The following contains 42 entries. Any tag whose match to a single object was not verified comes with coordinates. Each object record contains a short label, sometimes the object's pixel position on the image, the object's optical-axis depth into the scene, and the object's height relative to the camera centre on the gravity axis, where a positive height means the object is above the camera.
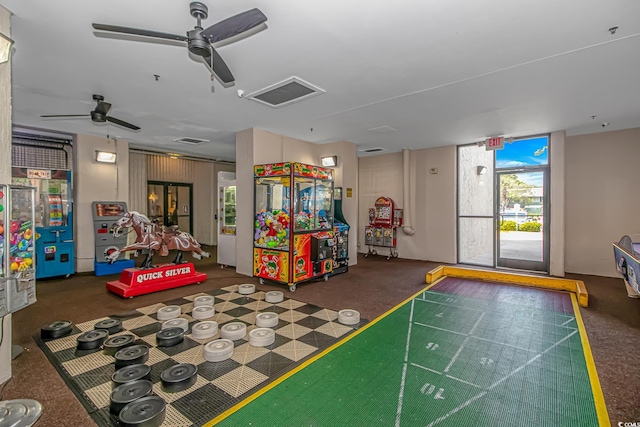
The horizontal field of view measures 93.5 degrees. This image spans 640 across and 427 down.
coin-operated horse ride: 4.77 -0.96
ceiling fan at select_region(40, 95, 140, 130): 4.26 +1.42
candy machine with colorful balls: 2.27 -0.38
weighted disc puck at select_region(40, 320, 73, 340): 3.23 -1.30
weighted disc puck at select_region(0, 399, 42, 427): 1.96 -1.37
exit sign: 6.54 +1.47
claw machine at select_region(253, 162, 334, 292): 5.26 -0.24
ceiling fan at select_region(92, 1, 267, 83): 2.14 +1.36
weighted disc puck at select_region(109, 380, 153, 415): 2.10 -1.34
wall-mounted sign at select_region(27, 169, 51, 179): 5.80 +0.74
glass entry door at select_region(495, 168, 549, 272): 6.56 -0.19
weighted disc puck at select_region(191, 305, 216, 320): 3.79 -1.29
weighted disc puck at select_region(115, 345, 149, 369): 2.68 -1.31
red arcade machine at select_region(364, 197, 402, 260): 8.41 -0.40
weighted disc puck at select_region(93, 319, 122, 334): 3.38 -1.30
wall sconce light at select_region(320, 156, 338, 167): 7.17 +1.21
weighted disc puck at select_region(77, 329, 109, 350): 2.98 -1.29
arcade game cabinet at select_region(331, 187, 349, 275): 6.23 -0.73
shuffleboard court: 2.10 -1.42
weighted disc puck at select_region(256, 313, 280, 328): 3.56 -1.31
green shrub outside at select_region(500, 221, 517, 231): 6.91 -0.36
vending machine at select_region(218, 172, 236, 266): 6.96 -0.20
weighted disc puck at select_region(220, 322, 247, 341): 3.21 -1.30
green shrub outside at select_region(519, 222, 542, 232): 6.65 -0.35
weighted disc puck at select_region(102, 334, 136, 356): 2.95 -1.32
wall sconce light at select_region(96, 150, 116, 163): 6.66 +1.22
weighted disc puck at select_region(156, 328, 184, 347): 3.06 -1.30
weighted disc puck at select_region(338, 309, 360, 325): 3.66 -1.31
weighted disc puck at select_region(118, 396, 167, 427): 1.92 -1.34
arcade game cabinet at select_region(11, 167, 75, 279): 5.75 -0.16
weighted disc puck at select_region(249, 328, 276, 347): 3.11 -1.32
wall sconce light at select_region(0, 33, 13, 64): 2.21 +1.23
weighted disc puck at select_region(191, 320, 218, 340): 3.26 -1.30
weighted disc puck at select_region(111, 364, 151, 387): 2.39 -1.34
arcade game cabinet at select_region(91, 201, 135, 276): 6.29 -0.60
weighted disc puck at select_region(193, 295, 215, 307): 4.19 -1.27
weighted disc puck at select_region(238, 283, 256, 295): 4.82 -1.26
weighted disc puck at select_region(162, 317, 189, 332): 3.43 -1.31
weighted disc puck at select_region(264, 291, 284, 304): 4.44 -1.29
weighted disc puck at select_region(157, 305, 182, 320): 3.78 -1.29
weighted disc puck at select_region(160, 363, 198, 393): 2.37 -1.34
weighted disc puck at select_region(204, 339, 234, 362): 2.80 -1.32
